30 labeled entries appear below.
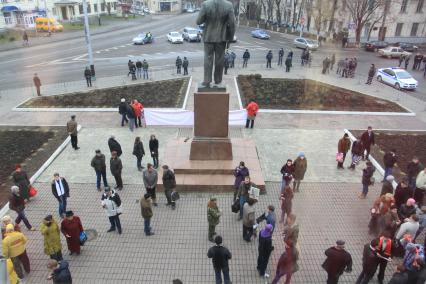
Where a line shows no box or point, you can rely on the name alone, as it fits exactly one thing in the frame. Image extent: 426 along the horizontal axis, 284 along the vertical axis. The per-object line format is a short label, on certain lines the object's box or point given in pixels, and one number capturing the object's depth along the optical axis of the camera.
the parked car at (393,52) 37.97
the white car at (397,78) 25.27
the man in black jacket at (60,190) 10.10
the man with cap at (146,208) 9.34
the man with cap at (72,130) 14.45
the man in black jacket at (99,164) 11.50
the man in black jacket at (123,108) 16.80
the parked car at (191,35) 44.00
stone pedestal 12.41
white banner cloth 17.16
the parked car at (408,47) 42.22
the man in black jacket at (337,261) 7.34
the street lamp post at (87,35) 24.70
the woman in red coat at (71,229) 8.53
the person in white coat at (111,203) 9.27
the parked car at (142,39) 42.44
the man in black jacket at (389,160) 12.11
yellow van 50.97
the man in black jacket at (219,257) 7.51
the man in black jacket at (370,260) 7.65
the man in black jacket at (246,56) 29.79
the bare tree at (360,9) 42.12
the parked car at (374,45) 43.06
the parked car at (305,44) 40.69
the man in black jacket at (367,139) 13.50
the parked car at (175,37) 43.12
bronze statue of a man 12.12
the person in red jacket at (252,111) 16.84
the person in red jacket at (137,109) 16.80
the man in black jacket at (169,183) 10.64
